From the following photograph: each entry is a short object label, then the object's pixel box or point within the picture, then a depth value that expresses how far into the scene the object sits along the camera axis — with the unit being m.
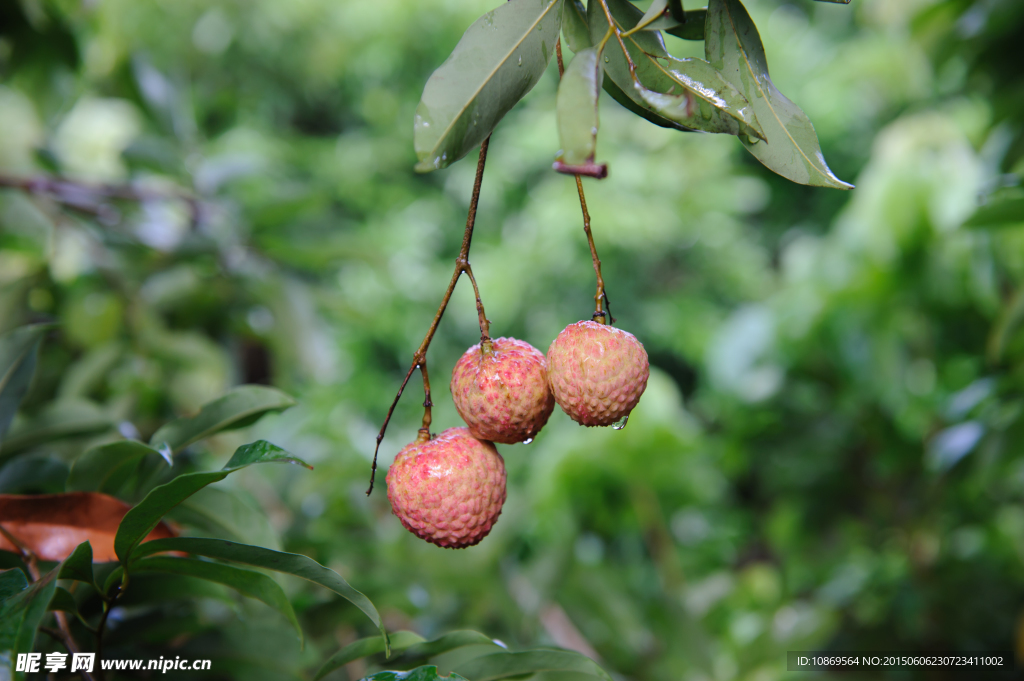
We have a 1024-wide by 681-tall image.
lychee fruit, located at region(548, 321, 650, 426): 0.38
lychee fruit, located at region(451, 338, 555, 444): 0.40
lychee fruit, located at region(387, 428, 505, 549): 0.40
